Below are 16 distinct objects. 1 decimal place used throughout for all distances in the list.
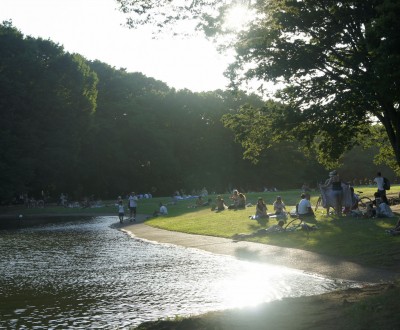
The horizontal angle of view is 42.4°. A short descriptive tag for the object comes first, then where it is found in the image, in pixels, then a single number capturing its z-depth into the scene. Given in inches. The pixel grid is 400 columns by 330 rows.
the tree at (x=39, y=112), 2508.6
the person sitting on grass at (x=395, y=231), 651.3
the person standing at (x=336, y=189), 927.0
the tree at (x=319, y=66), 943.7
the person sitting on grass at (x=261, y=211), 1029.4
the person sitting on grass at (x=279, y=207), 1039.0
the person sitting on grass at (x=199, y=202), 1706.2
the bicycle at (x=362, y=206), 1077.6
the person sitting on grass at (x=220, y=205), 1384.1
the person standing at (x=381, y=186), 1002.7
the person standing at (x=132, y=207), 1561.3
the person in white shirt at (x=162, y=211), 1618.6
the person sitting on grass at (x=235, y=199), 1364.4
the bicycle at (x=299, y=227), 800.3
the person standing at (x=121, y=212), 1492.9
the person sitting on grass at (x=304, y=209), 935.7
